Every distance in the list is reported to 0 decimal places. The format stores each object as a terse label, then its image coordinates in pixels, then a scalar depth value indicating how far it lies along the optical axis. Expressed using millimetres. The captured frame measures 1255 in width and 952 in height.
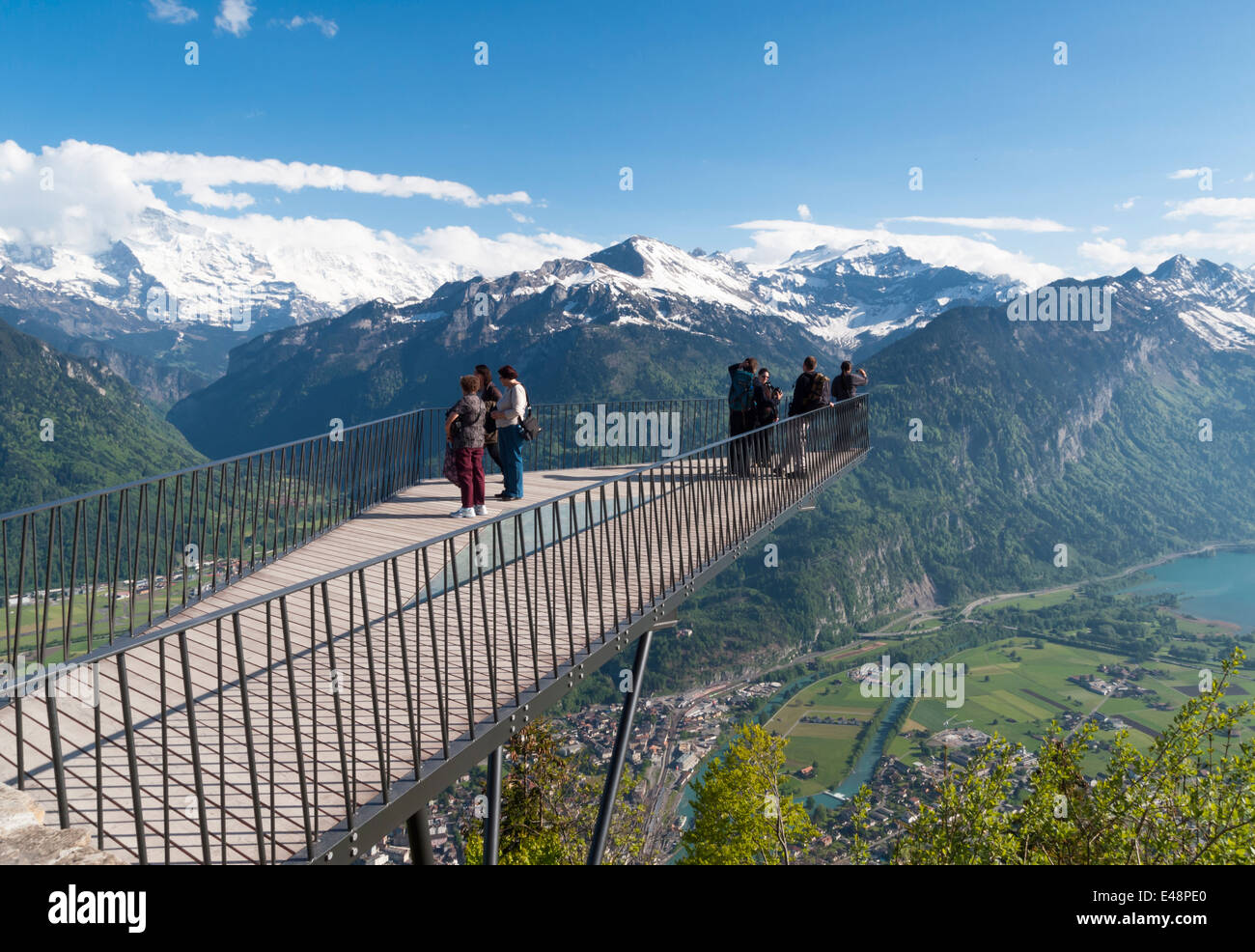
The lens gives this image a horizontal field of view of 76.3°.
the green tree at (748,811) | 21141
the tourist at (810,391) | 16984
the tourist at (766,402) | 15281
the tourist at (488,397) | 12333
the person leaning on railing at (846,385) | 20609
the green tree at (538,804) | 19766
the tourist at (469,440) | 11516
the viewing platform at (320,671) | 4828
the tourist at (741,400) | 15133
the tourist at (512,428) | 12039
